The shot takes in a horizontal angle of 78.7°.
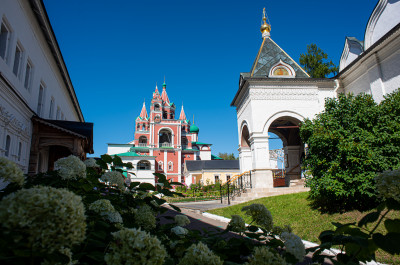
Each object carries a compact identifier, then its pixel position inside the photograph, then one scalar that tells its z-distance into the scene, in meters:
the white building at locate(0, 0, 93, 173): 6.48
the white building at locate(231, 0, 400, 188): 10.68
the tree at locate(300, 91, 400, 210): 6.39
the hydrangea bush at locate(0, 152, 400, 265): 0.89
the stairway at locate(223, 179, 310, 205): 11.85
